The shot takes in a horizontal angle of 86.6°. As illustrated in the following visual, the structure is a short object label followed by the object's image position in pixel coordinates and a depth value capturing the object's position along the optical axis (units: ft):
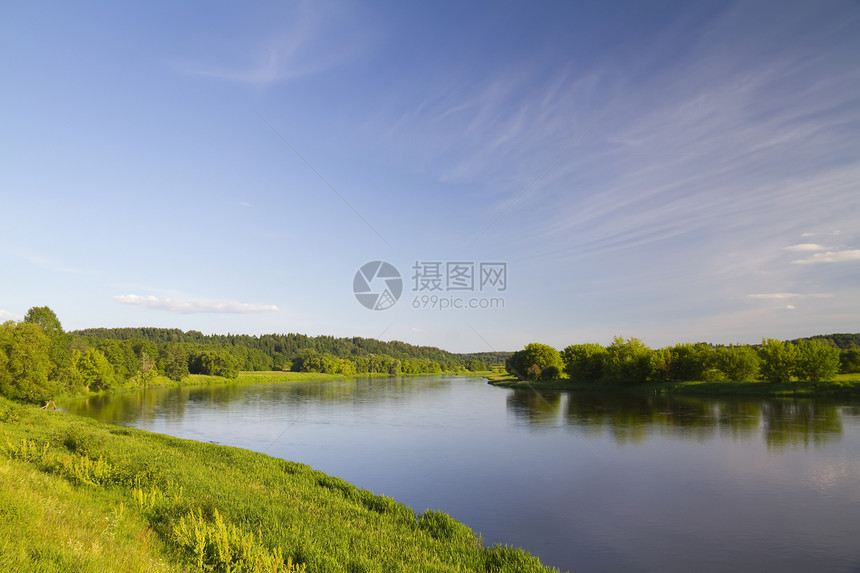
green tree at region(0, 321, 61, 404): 134.72
